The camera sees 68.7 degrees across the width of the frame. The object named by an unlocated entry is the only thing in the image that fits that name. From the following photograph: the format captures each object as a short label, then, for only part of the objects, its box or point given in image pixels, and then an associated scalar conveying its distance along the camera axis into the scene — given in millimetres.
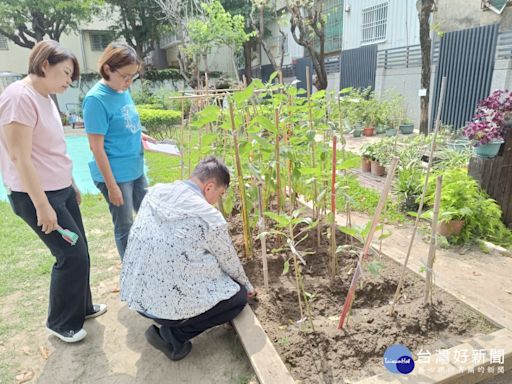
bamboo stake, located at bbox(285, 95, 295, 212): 2624
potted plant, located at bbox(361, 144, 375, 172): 5527
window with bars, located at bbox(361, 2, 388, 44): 11336
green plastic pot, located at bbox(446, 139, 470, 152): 5344
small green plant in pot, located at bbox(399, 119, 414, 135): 9102
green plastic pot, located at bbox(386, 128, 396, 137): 9156
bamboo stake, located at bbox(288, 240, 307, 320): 1775
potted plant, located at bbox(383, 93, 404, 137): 9281
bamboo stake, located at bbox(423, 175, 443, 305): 1768
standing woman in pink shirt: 1704
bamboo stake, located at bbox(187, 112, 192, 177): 3200
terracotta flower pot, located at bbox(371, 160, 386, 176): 5336
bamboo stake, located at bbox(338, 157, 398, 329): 1572
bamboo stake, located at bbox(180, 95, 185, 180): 3154
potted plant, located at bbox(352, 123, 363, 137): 9205
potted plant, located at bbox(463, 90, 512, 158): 3432
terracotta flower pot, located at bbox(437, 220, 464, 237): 3188
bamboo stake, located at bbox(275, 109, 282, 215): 2299
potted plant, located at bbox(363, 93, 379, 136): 9461
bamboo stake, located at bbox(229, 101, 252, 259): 2252
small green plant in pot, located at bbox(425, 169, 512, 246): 3189
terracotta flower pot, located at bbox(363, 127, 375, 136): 9430
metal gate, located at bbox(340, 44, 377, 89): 11461
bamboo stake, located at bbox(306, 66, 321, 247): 2531
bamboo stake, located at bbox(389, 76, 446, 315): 1713
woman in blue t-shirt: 2141
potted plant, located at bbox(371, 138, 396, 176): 5117
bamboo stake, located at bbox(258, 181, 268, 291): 2021
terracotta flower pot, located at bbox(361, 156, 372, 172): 5574
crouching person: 1829
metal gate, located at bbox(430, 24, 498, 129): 7354
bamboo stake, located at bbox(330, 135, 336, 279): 1968
